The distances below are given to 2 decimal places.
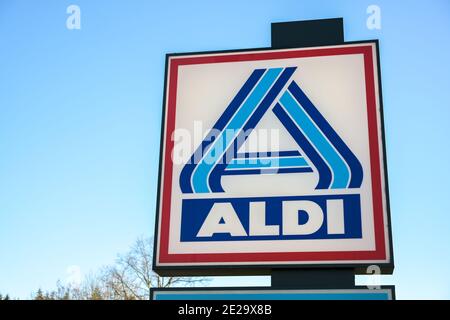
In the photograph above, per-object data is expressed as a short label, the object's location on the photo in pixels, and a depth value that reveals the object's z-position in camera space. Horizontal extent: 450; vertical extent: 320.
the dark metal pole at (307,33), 7.01
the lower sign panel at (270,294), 5.64
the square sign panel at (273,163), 6.05
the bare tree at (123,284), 28.23
